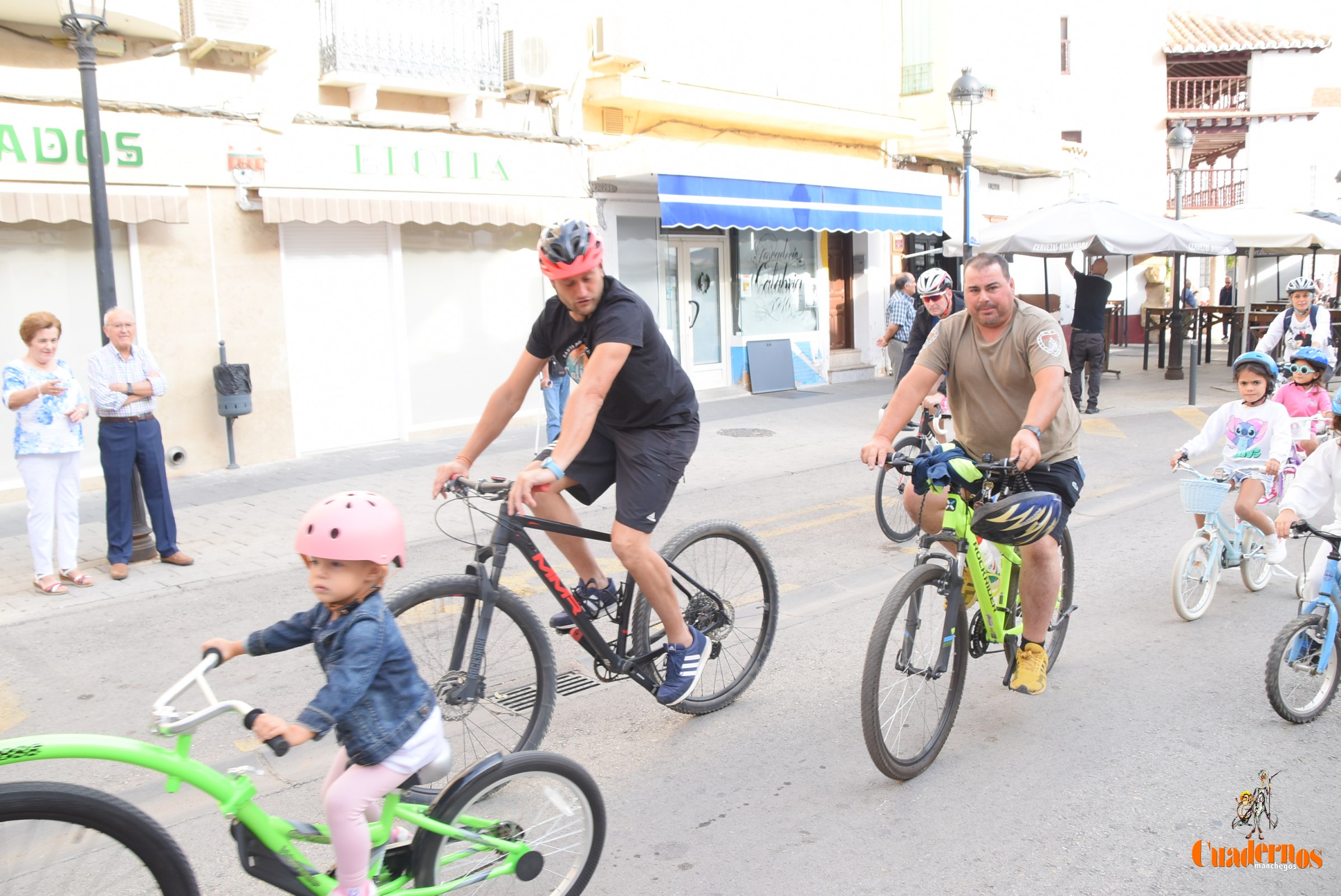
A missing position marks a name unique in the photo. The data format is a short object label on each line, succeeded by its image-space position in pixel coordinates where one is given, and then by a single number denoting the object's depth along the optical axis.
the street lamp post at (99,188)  7.14
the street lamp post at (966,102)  14.12
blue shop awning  14.41
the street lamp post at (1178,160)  18.36
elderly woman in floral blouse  6.69
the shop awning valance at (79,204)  9.45
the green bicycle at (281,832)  2.21
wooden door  19.55
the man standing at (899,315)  12.73
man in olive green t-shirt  4.20
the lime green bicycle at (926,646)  3.68
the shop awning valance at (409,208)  11.23
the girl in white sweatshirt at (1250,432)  5.75
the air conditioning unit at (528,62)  13.33
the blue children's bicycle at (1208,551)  5.54
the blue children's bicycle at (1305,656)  4.14
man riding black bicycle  3.74
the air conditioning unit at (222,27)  10.46
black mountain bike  3.55
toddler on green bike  2.51
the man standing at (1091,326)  14.27
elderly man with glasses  7.01
